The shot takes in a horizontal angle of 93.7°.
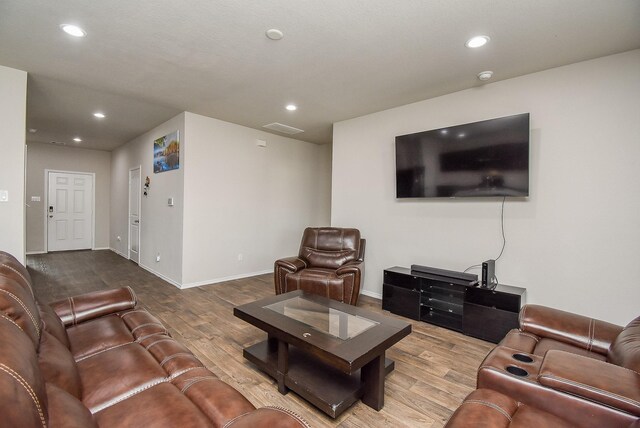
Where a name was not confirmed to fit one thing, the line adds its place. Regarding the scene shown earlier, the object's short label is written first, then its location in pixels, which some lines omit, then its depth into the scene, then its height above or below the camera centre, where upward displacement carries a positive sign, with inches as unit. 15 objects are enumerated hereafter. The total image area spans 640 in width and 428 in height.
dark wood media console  109.0 -37.6
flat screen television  113.5 +21.6
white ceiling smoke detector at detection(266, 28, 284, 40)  89.9 +53.3
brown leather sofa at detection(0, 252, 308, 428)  30.0 -29.1
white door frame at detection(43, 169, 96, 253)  268.4 +6.9
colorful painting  178.9 +34.4
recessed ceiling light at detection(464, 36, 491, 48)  92.7 +53.5
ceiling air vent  194.8 +54.2
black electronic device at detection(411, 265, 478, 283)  124.0 -26.9
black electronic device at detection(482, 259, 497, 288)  116.2 -24.6
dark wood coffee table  67.7 -31.9
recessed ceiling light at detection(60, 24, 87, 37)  89.9 +53.7
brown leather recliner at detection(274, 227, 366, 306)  132.5 -27.9
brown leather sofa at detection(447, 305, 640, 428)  42.8 -28.4
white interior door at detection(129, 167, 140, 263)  234.2 -6.7
